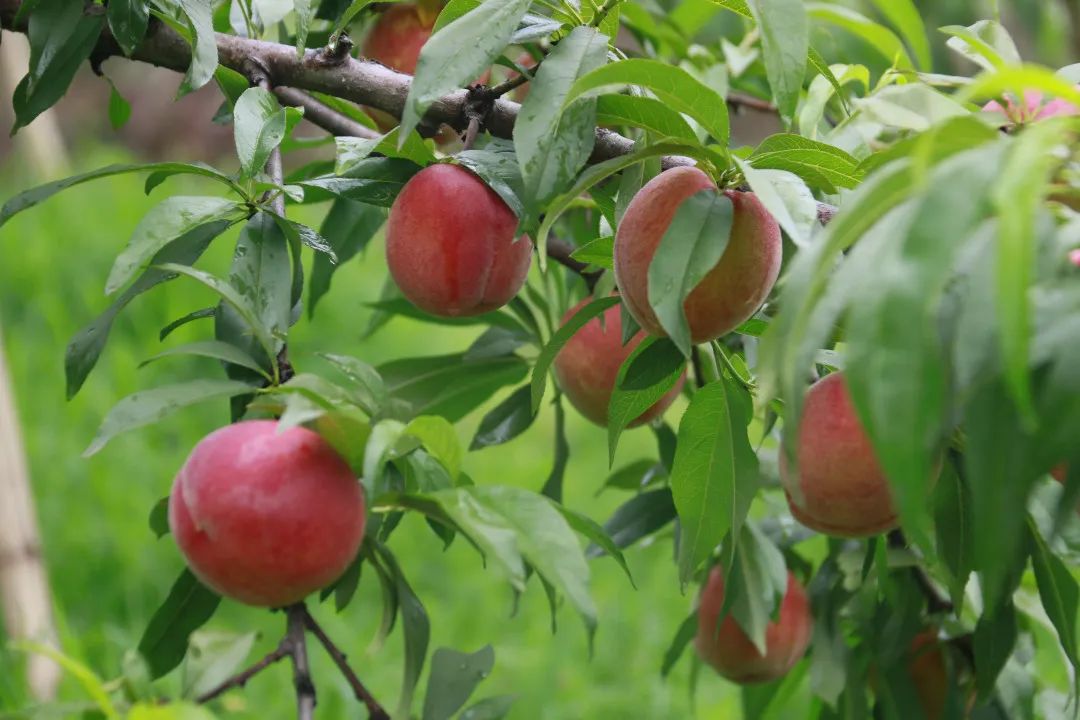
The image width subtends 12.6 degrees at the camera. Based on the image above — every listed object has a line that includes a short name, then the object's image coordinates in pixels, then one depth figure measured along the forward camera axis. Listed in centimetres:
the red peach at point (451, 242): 185
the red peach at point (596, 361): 201
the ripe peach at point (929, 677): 208
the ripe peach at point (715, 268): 179
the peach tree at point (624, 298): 164
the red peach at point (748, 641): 209
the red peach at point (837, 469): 178
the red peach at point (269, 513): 177
